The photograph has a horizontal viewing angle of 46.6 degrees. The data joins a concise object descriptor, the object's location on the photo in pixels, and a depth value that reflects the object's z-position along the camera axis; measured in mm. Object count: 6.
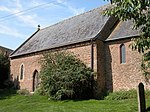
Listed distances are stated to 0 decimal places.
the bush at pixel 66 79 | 15947
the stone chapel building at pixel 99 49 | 16529
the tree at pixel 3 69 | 26472
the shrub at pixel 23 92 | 22089
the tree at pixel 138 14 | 5083
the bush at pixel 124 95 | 15190
